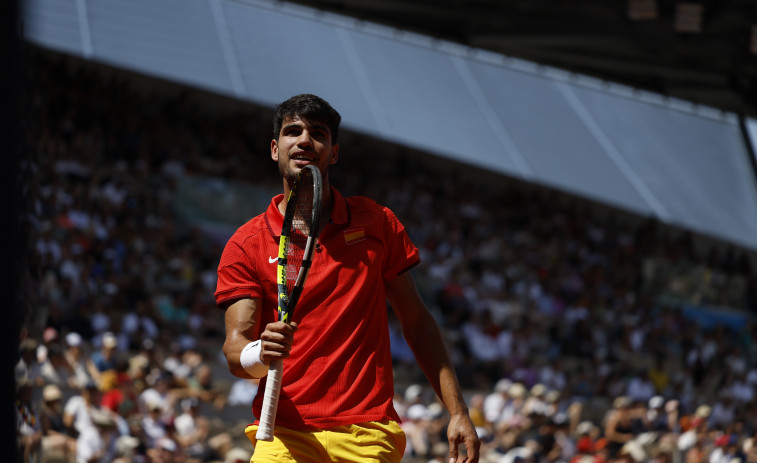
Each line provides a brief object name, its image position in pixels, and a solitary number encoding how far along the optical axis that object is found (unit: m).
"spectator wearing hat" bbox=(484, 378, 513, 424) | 13.81
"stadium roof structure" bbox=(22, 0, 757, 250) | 20.55
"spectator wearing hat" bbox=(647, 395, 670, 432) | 14.37
